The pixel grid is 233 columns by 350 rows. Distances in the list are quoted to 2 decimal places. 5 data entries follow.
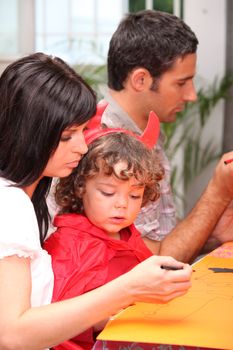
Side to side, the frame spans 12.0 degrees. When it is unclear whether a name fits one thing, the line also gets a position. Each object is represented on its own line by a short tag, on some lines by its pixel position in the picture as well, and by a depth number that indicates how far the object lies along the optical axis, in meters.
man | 2.51
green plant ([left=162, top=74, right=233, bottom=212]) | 3.99
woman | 1.60
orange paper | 1.52
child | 1.83
